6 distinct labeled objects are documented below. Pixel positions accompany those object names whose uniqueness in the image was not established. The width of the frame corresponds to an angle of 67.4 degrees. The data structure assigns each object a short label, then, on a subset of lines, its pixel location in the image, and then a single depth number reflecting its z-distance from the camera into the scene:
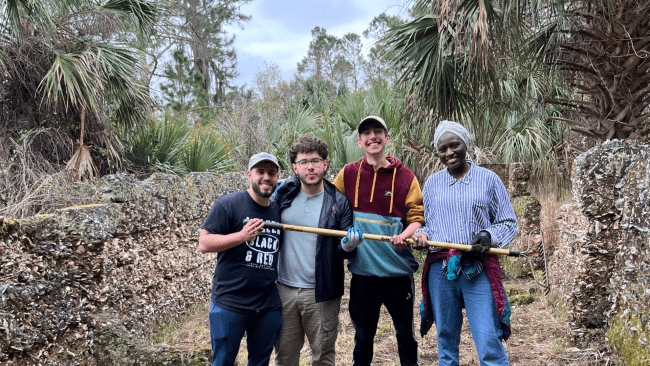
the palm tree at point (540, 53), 5.39
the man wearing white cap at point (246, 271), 2.78
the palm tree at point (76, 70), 6.20
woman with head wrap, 2.67
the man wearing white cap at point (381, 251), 3.10
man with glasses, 2.98
